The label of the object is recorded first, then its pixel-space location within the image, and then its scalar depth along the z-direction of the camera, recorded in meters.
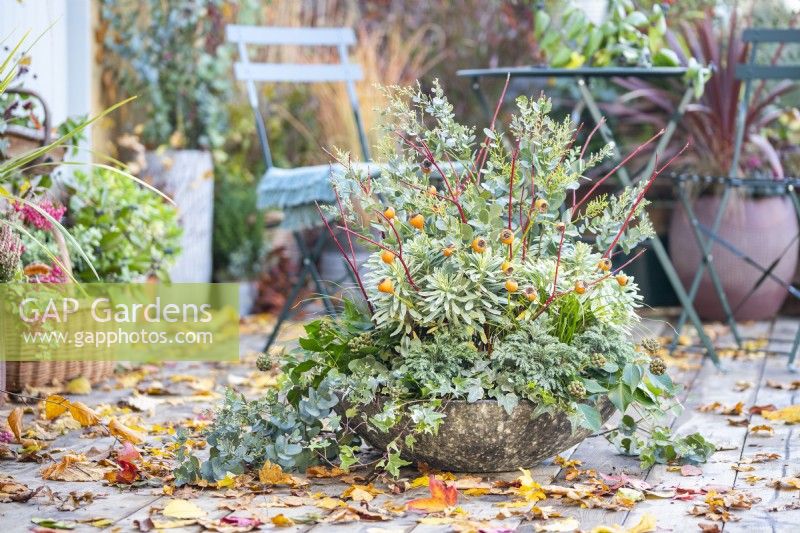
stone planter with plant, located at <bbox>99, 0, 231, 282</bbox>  9.48
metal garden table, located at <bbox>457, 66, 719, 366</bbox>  7.02
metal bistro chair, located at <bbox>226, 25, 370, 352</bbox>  7.19
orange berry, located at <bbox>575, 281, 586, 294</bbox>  4.57
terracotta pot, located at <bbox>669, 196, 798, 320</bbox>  9.00
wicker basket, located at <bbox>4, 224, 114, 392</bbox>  6.25
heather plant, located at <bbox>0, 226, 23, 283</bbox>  5.53
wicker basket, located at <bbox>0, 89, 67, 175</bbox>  6.25
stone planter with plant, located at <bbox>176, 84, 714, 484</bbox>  4.56
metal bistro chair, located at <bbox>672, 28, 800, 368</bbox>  7.56
